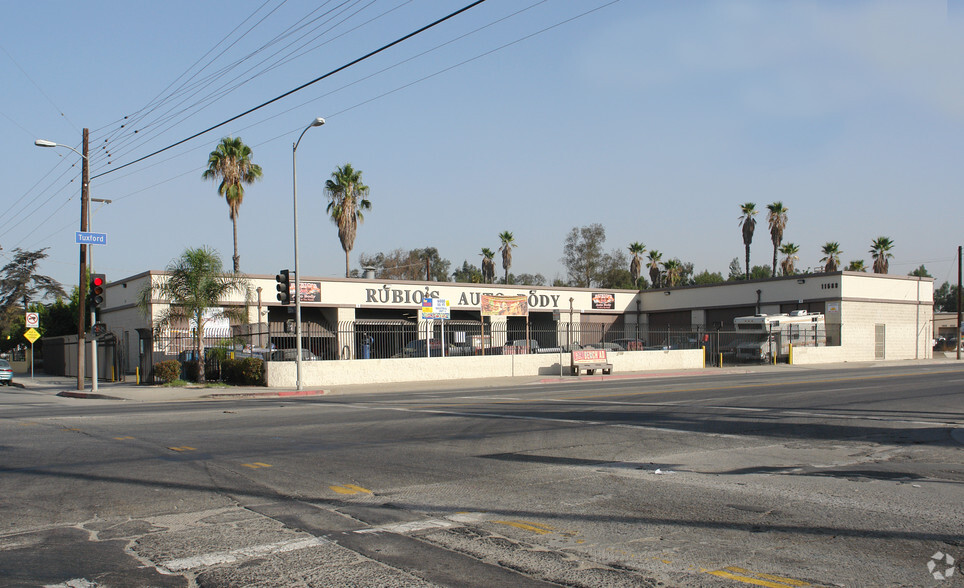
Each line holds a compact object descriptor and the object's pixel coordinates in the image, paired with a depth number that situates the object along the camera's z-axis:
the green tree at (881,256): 70.38
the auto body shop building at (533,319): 34.16
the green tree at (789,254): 74.38
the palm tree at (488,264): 82.56
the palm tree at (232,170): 50.22
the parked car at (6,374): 40.88
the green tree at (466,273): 119.44
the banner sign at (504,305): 37.53
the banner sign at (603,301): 58.41
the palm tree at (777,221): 71.38
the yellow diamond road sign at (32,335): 37.33
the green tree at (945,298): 130.93
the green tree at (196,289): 31.11
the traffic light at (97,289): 27.94
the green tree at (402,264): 99.62
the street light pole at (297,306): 27.38
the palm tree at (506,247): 81.62
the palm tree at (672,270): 81.19
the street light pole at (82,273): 30.30
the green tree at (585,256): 89.19
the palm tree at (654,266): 80.00
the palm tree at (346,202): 55.31
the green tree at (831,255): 71.31
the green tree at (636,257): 80.06
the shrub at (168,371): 31.03
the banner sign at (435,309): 33.17
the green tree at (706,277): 129.00
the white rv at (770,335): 44.75
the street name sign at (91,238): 28.02
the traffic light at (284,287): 26.84
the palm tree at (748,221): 73.56
